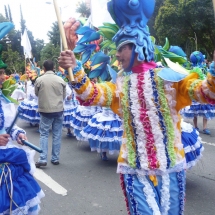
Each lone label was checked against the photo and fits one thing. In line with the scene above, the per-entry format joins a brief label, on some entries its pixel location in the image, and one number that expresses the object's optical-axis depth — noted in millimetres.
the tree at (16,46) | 25375
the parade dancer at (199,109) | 5906
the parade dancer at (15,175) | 1949
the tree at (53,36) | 33562
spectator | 4367
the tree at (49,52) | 25688
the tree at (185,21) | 17438
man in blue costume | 1707
